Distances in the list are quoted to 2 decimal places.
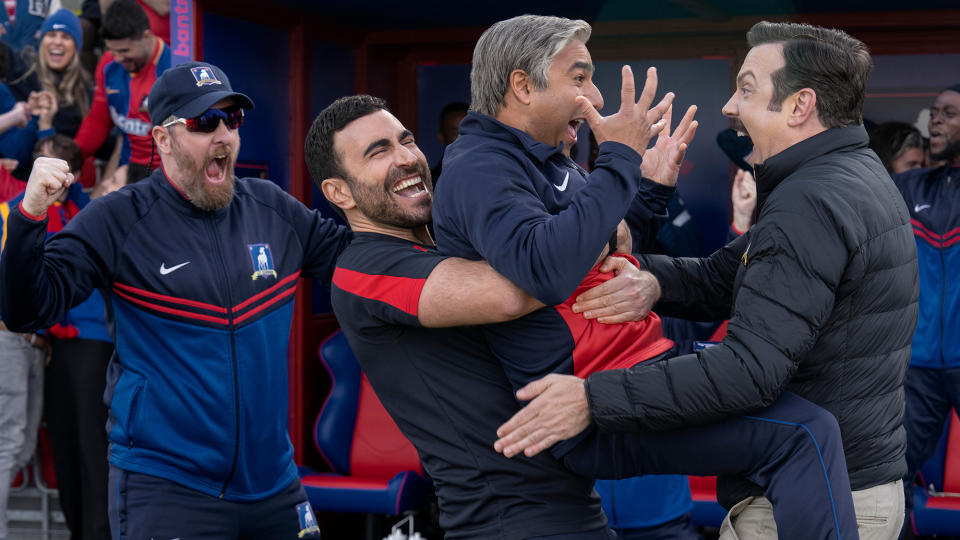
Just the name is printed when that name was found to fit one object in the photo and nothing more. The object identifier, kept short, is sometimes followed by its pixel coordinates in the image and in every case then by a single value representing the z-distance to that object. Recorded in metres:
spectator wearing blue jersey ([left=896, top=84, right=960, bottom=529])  9.76
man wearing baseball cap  5.95
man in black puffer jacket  4.00
